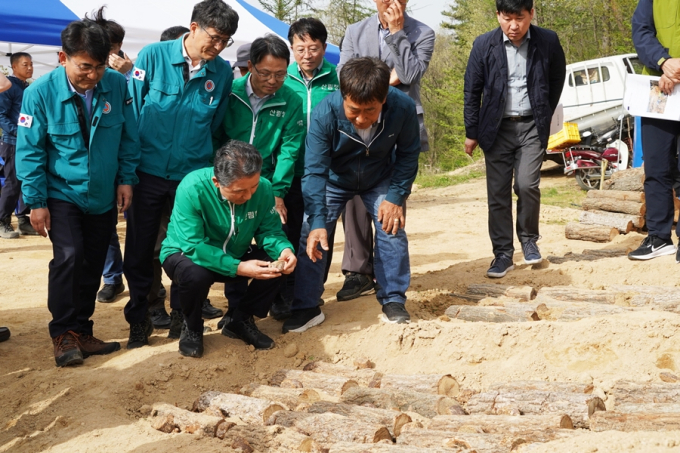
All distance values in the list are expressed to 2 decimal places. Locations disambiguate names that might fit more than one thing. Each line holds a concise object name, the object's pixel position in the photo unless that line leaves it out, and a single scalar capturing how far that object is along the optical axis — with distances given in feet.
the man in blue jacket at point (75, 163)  13.85
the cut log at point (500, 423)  10.48
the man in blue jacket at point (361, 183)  15.31
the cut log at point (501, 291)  17.31
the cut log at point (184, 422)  11.96
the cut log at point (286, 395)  13.02
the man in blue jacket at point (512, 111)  18.62
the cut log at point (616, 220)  26.17
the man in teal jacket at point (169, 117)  14.87
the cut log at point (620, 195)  27.25
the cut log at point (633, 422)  9.85
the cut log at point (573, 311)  15.31
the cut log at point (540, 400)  10.93
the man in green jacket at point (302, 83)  16.30
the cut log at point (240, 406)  12.36
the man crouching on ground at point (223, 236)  13.67
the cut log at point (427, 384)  12.89
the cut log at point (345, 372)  13.78
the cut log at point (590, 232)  25.51
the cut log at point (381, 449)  9.93
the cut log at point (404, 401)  12.07
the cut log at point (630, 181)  28.53
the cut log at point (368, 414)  11.26
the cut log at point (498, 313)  15.93
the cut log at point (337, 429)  10.97
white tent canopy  26.81
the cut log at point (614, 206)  26.78
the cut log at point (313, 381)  13.42
